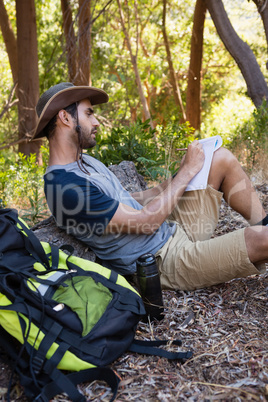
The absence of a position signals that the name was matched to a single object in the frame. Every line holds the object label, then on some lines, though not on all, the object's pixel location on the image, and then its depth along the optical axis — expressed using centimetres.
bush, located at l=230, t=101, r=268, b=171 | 576
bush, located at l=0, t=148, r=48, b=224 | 491
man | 262
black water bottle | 251
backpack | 194
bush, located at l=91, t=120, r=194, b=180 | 443
